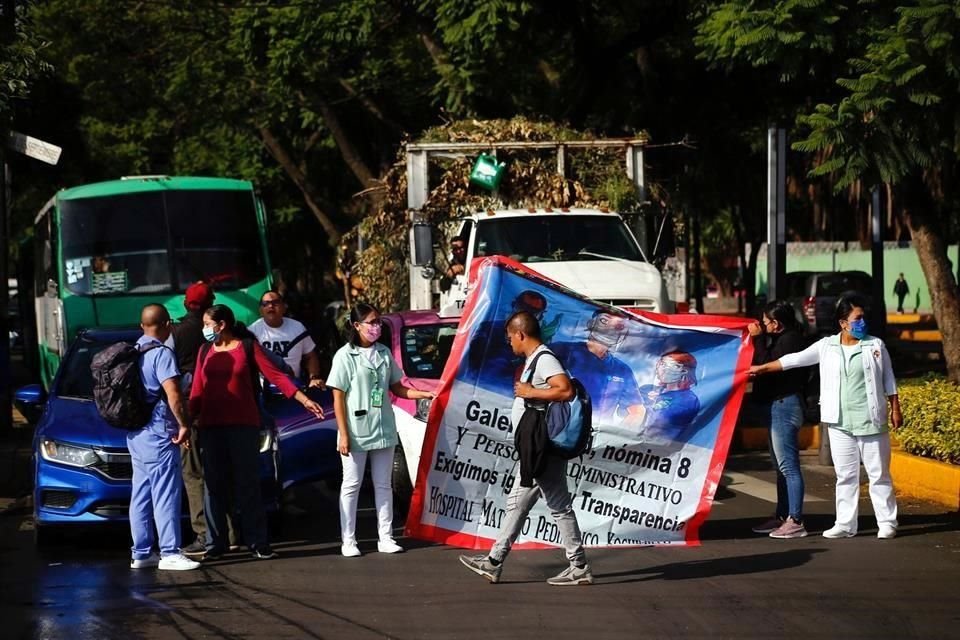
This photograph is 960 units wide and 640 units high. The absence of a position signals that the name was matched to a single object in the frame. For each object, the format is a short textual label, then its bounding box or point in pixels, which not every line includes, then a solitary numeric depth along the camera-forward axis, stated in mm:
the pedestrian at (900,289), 52219
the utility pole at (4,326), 18625
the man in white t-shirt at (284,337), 12352
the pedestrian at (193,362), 10273
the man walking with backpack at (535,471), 8633
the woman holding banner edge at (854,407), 10609
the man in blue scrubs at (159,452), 9492
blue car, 10305
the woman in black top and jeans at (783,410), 10688
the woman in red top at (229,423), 9875
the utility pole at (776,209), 17047
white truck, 15523
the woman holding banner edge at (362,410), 9898
